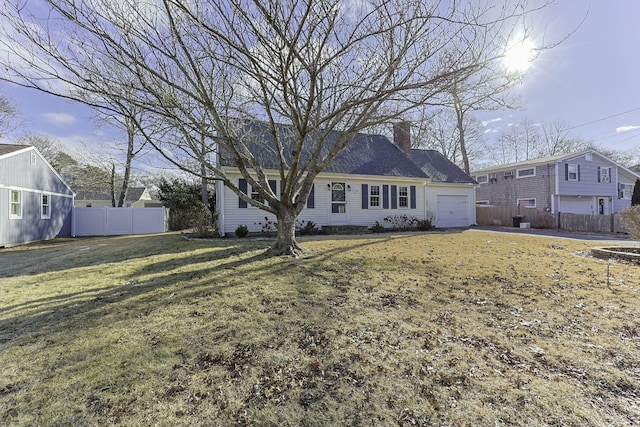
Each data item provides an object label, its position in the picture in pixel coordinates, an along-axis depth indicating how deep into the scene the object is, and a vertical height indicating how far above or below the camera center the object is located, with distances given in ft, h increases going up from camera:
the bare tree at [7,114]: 55.89 +20.23
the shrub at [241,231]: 39.01 -2.38
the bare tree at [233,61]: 15.78 +9.61
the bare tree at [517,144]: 112.47 +24.84
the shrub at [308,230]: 42.52 -2.59
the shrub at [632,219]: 28.43 -1.34
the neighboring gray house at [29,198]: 39.01 +2.89
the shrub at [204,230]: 39.04 -2.16
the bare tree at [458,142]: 87.07 +20.97
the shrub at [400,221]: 49.98 -1.89
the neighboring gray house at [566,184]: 67.67 +5.72
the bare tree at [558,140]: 108.27 +25.09
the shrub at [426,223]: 49.03 -2.21
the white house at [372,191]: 42.11 +3.36
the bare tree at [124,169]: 66.85 +12.28
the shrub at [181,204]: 63.20 +2.25
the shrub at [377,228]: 46.55 -2.76
